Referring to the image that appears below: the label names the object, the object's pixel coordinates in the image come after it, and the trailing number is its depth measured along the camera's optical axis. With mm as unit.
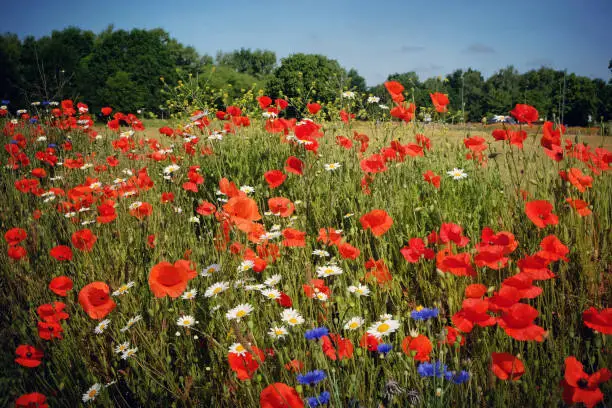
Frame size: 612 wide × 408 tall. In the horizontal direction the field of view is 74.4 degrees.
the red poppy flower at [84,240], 2457
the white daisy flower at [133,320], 1743
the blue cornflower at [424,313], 1430
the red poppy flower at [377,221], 2013
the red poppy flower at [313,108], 3820
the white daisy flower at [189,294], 1853
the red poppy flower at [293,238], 2062
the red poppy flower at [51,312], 1987
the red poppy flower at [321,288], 1771
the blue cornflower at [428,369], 1274
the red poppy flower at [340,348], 1447
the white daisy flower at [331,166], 3371
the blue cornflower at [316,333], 1356
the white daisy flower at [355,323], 1644
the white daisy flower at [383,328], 1497
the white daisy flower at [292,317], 1660
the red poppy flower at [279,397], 1148
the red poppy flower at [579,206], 2049
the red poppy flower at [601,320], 1296
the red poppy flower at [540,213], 1830
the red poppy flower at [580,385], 1086
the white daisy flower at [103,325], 1961
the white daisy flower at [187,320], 1787
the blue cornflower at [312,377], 1219
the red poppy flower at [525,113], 2592
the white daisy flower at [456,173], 2936
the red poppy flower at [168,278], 1605
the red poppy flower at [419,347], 1415
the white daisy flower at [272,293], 1800
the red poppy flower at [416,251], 1949
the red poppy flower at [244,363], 1376
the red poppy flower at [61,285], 2033
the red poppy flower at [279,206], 2402
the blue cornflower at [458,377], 1257
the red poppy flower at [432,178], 2711
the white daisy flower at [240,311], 1628
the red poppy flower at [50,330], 1960
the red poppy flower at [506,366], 1283
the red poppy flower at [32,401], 1501
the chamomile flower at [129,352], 1728
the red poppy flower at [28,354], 1796
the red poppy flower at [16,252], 2453
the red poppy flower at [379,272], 1946
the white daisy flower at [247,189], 3173
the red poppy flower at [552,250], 1614
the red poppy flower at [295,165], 2829
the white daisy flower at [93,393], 1647
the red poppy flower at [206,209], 2656
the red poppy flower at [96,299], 1820
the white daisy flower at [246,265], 1950
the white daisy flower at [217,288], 1725
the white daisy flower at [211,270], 1955
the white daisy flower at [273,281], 1890
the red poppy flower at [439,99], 3129
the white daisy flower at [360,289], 1807
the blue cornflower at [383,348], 1375
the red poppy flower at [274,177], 2705
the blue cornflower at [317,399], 1225
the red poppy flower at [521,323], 1280
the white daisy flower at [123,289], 1968
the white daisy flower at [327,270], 1927
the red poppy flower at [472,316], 1347
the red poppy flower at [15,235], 2566
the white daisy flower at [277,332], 1579
